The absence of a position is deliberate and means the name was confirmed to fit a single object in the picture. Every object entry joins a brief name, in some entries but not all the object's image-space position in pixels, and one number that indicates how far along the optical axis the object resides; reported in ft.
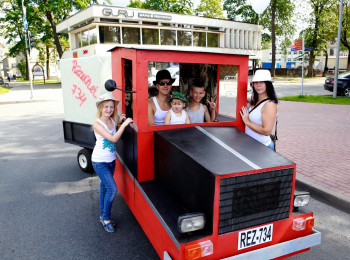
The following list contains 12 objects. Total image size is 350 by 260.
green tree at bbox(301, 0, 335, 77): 112.97
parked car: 54.80
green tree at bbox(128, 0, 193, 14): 132.26
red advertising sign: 45.98
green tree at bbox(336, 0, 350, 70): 106.63
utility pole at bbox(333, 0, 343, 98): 45.11
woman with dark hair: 9.95
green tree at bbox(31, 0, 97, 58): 99.04
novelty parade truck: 6.73
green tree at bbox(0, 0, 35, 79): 112.47
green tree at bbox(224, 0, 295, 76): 116.06
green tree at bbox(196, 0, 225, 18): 147.23
